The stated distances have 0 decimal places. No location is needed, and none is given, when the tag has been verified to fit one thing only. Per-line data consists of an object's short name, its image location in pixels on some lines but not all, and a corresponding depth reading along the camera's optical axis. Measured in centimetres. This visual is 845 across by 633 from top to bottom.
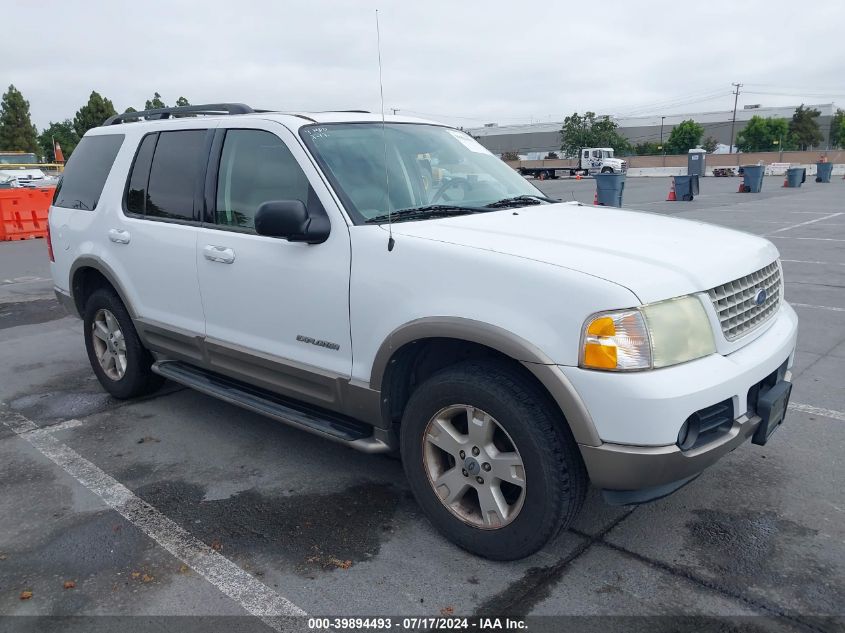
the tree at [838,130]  9200
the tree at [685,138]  9519
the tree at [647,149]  9712
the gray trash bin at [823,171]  3541
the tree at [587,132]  8112
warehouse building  11081
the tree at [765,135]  8981
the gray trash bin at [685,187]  2316
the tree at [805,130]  8806
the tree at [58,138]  8649
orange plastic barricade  1614
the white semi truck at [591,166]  5322
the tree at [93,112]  6050
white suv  262
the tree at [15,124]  6494
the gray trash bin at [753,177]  2767
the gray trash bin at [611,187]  1967
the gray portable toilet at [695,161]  4124
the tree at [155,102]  7000
